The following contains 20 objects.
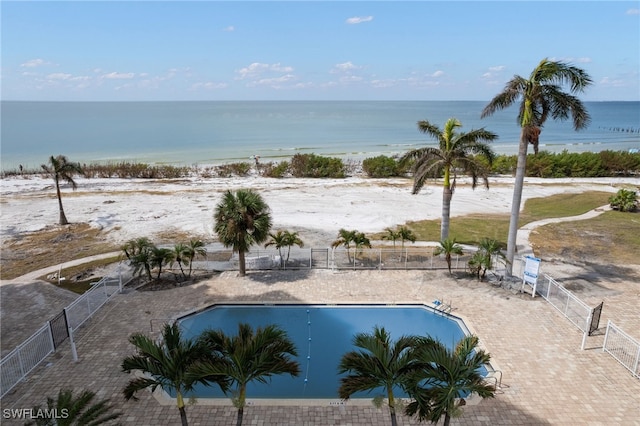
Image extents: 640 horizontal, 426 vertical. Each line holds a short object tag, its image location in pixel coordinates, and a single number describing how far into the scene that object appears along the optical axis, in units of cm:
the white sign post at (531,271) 1778
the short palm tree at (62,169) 3003
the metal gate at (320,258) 2172
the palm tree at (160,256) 1948
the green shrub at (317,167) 5222
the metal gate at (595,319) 1454
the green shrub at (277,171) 5294
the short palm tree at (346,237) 2131
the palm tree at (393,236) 2234
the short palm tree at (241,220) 1917
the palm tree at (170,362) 795
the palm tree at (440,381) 762
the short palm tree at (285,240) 2114
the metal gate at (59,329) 1415
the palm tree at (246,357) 785
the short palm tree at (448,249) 2004
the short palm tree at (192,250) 1992
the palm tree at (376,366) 798
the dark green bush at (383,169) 5191
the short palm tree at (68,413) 700
